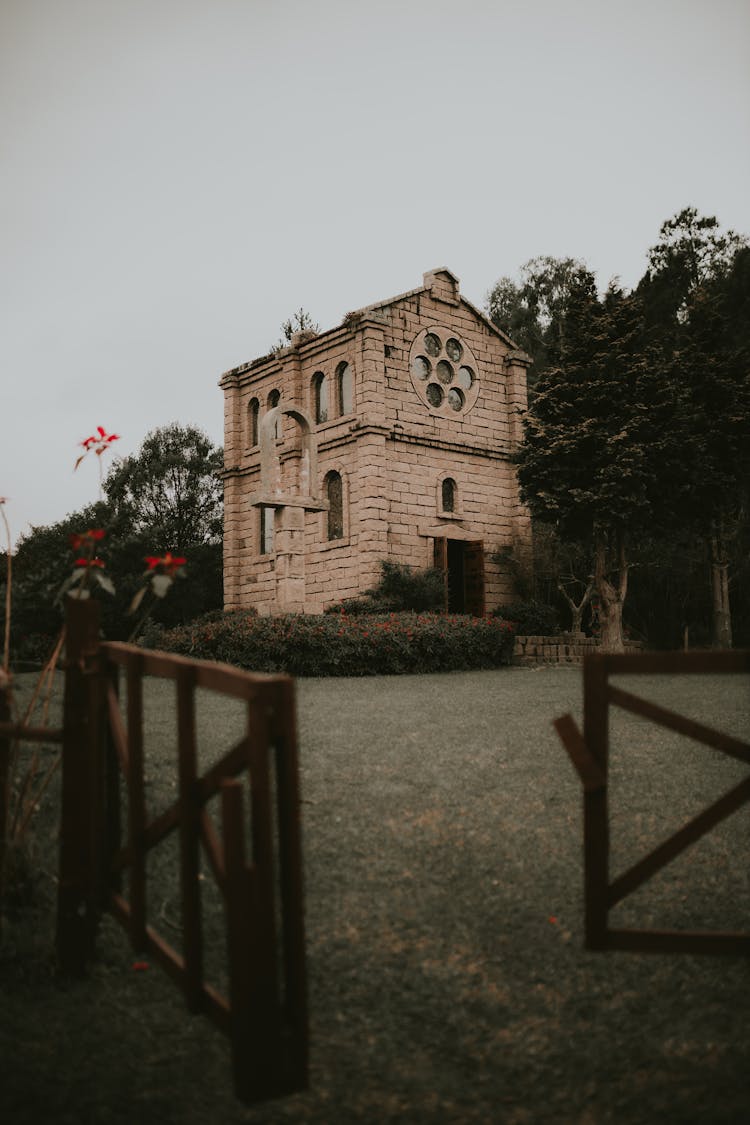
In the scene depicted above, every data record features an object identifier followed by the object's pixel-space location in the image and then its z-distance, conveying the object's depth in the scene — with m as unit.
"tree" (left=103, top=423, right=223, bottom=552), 34.78
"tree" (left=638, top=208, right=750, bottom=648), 19.86
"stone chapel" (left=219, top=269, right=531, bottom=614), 21.11
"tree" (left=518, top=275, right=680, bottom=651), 18.27
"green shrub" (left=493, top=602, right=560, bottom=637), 20.61
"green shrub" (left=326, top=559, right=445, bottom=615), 19.56
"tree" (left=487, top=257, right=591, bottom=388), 39.44
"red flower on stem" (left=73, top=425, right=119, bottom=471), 5.23
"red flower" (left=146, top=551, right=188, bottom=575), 4.40
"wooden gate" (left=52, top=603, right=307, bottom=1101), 2.48
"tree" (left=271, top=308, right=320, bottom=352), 36.50
